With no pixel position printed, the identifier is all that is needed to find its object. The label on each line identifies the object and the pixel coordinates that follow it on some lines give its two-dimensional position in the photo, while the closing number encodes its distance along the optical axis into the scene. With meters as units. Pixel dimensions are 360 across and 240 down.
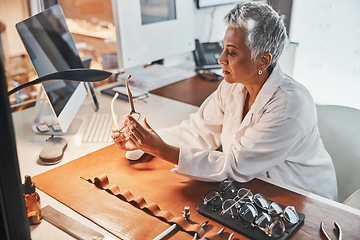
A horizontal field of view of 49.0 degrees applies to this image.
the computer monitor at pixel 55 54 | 1.41
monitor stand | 1.68
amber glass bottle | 1.10
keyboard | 1.61
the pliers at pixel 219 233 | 1.04
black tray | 1.05
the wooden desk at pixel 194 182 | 1.10
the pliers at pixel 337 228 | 1.04
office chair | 1.59
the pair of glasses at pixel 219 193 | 1.17
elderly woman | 1.30
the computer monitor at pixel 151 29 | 1.87
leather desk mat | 1.08
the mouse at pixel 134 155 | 1.43
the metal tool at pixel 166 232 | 1.04
